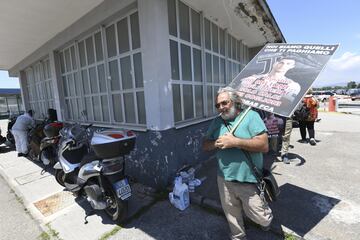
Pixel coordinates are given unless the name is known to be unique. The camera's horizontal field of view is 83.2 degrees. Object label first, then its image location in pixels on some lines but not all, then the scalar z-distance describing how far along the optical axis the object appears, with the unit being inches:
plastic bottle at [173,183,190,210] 122.6
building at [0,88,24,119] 858.8
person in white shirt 255.6
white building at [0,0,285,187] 141.9
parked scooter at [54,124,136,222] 107.3
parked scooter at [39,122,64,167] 186.2
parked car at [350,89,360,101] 1119.6
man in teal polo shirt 76.3
